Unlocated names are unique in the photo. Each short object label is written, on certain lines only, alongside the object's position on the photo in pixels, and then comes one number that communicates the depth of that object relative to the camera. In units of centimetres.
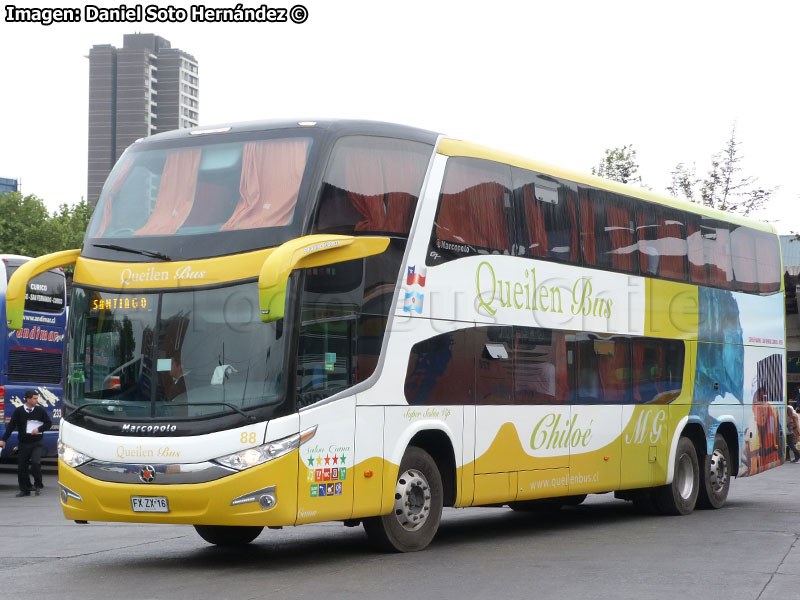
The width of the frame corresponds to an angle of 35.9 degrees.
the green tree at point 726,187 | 4916
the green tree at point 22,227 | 6438
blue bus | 2378
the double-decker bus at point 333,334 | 1090
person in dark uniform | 2153
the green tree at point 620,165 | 4784
